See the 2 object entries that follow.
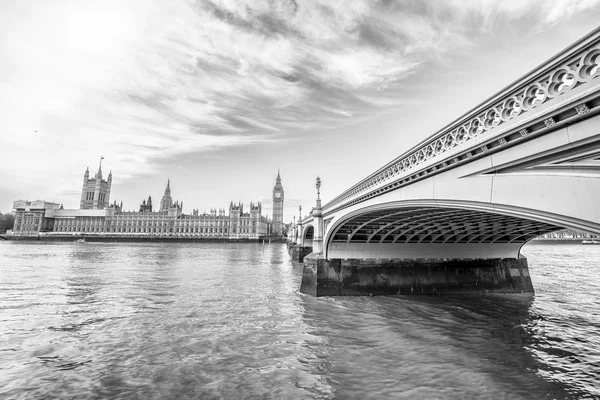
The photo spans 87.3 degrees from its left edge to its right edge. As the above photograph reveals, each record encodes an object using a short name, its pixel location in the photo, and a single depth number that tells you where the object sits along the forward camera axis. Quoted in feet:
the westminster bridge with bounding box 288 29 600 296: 12.96
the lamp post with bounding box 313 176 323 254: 63.62
